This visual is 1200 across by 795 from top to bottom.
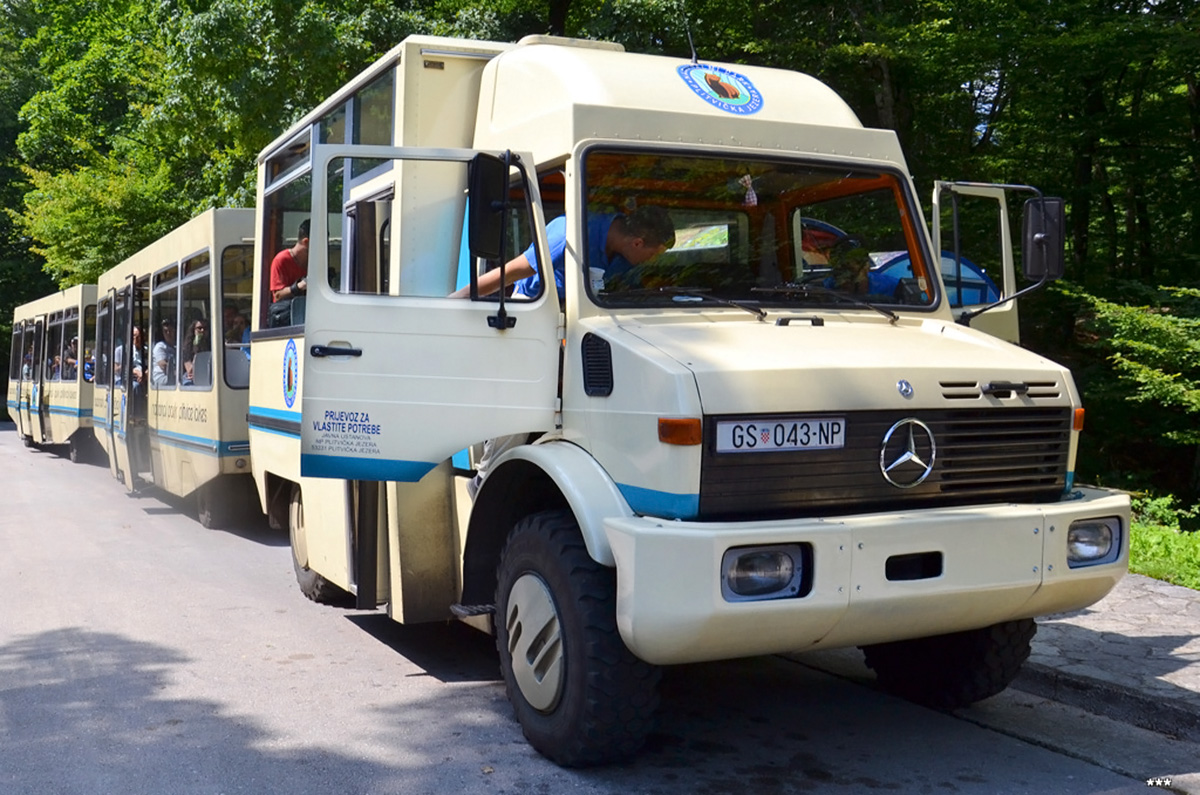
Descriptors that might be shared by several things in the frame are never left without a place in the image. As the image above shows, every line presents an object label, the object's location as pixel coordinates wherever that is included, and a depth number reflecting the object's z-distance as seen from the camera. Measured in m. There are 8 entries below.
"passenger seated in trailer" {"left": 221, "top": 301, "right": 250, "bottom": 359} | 11.48
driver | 4.93
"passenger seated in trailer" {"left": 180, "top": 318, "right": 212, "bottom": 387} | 11.62
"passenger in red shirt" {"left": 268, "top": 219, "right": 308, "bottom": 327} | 7.20
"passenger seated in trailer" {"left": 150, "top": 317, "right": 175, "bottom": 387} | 12.84
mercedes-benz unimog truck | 4.21
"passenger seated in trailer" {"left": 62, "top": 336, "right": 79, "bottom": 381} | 20.66
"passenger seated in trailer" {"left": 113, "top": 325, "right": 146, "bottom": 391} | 14.07
